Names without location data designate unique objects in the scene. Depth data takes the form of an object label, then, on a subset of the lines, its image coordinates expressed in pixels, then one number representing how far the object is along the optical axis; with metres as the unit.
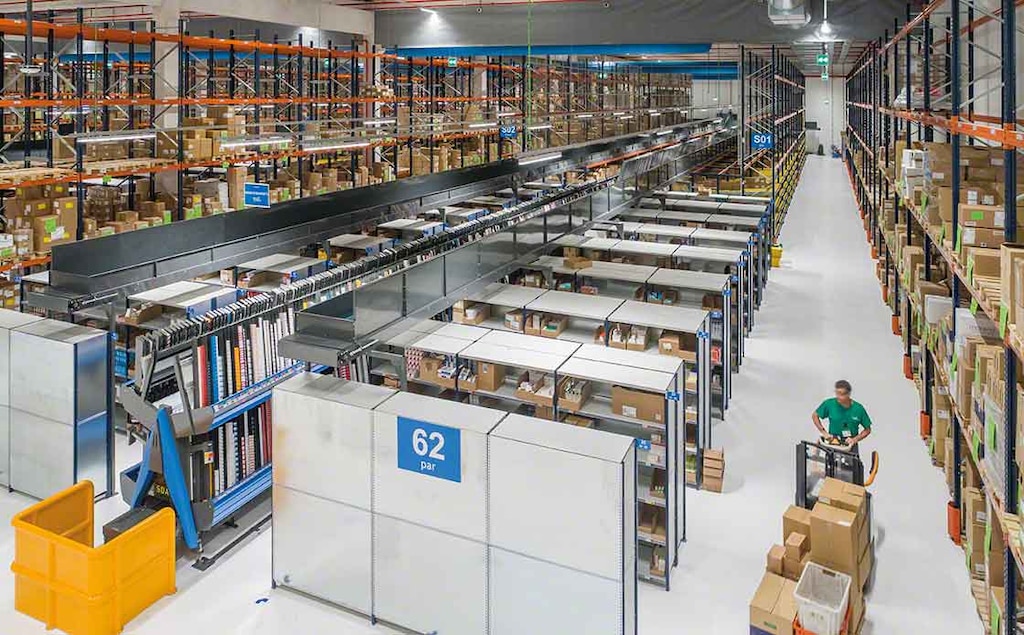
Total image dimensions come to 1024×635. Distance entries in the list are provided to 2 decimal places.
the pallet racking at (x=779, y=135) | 18.17
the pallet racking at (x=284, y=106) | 9.98
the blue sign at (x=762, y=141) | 15.38
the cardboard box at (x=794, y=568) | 5.25
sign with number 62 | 4.75
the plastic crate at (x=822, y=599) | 4.48
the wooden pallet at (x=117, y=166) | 10.12
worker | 6.64
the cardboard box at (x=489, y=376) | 6.90
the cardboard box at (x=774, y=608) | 4.75
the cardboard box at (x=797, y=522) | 5.50
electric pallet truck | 6.09
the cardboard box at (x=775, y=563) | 5.29
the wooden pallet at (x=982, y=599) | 5.05
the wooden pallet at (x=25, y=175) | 8.96
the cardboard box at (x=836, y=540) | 5.06
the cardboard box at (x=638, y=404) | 6.23
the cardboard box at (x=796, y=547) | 5.27
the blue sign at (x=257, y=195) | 8.49
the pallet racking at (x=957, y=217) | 4.16
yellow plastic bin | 4.86
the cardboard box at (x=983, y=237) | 5.33
